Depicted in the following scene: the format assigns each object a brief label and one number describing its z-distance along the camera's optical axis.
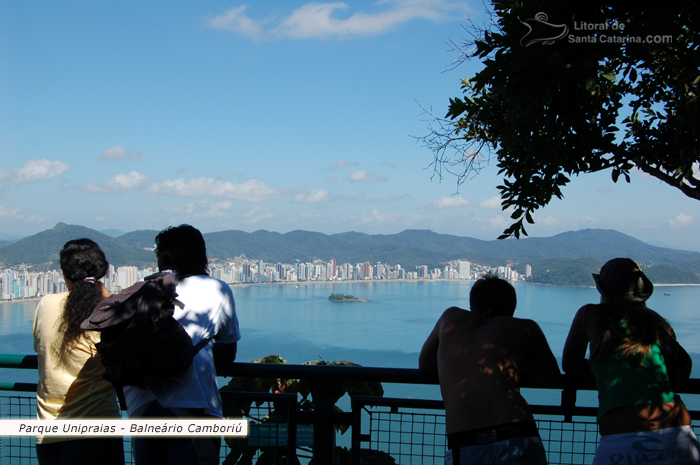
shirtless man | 1.80
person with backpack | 1.80
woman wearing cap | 1.78
